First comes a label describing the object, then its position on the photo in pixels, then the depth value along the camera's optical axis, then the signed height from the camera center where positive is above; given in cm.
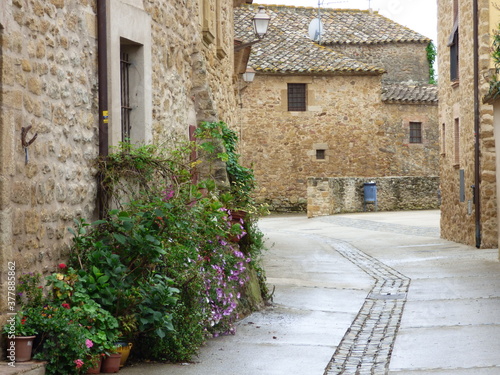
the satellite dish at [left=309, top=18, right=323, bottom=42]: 3772 +690
